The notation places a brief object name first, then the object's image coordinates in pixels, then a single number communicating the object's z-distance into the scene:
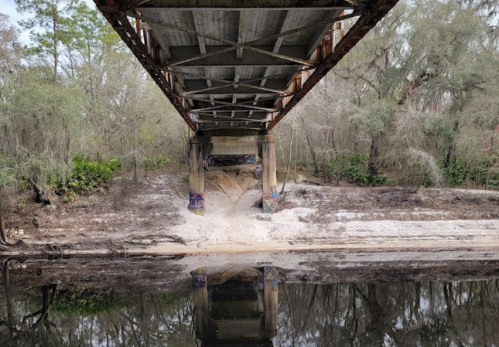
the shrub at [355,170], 22.94
